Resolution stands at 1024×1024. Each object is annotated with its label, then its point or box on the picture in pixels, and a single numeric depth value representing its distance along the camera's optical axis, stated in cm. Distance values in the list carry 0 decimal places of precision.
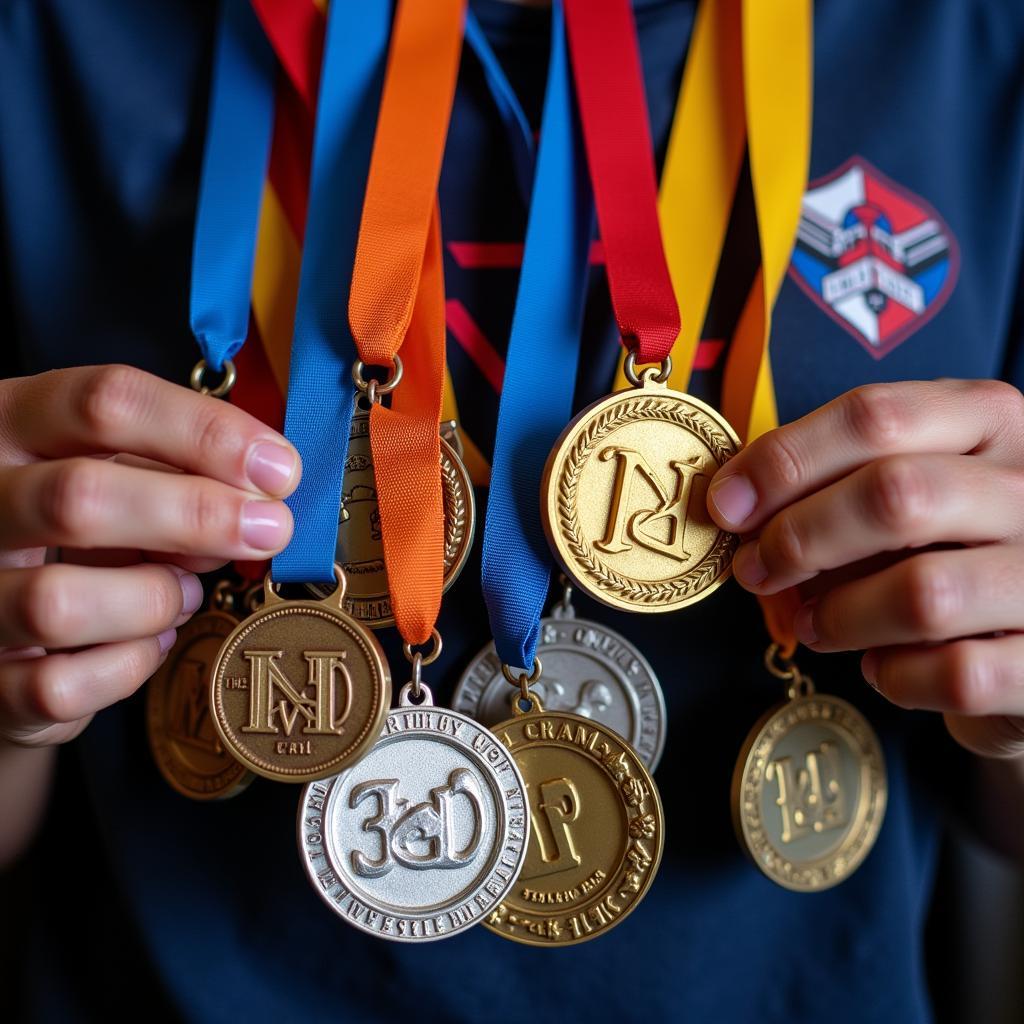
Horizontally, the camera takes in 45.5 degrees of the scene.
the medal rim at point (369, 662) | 26
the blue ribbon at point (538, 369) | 27
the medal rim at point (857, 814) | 29
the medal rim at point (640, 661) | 29
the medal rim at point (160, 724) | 29
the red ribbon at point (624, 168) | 28
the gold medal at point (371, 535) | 28
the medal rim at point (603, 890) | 27
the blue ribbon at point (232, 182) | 29
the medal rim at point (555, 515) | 27
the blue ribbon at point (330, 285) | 27
